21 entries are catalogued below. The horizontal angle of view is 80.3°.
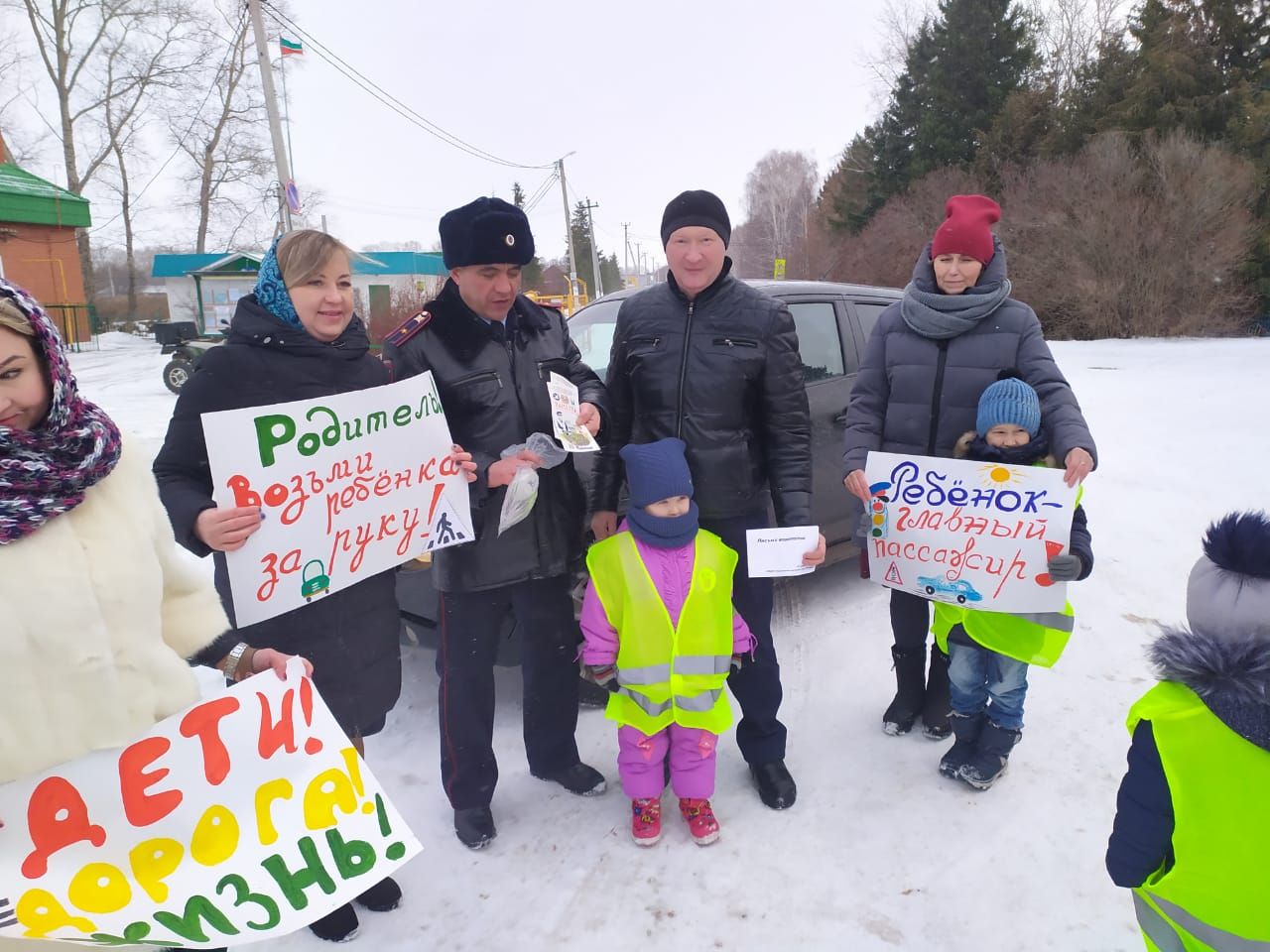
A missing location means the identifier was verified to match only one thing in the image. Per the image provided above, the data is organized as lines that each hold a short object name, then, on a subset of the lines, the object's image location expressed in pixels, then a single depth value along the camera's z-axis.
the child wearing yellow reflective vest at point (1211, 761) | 1.36
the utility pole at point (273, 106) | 12.91
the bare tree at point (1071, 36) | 29.61
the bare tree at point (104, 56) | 29.33
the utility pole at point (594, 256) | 43.21
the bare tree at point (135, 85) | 30.14
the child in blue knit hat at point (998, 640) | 2.57
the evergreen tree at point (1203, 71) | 20.92
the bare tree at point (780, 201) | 54.62
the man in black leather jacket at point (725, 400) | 2.61
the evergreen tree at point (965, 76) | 27.08
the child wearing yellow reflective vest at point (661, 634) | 2.50
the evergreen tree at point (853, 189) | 30.91
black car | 4.25
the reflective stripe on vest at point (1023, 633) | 2.63
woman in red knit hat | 2.71
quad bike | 13.93
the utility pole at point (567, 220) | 33.40
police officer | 2.43
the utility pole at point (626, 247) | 77.69
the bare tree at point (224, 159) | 32.16
